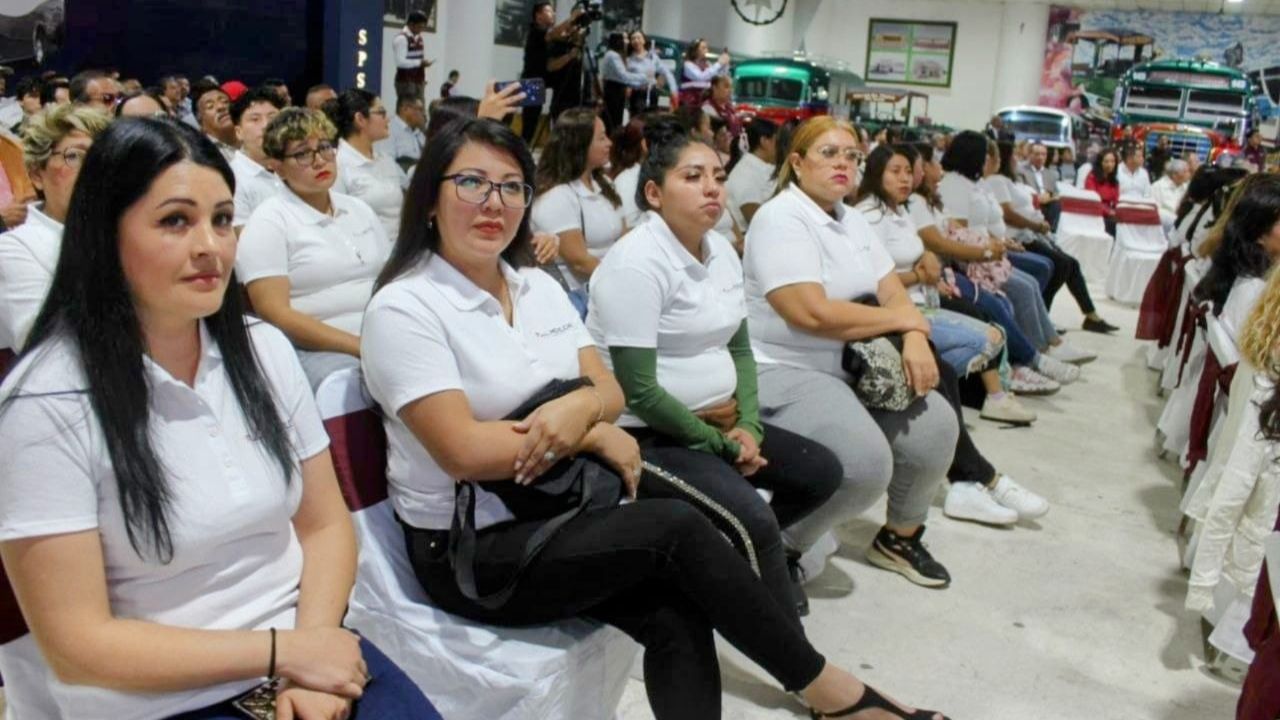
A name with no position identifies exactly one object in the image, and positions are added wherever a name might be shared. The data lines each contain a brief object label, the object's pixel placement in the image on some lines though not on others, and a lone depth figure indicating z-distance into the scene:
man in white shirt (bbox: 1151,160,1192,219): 10.44
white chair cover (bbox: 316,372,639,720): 1.92
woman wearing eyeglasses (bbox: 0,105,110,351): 2.52
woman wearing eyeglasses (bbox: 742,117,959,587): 2.98
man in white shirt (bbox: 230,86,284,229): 3.96
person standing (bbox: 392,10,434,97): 8.71
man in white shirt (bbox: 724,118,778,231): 5.91
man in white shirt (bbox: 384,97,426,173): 7.52
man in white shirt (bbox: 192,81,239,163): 5.46
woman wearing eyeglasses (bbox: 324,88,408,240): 4.89
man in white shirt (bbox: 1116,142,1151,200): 11.25
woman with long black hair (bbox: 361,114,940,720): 1.90
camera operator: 7.98
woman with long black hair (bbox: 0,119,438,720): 1.34
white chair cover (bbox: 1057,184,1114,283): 10.23
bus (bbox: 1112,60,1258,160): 15.55
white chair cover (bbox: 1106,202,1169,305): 8.80
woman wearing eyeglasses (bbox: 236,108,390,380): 2.99
